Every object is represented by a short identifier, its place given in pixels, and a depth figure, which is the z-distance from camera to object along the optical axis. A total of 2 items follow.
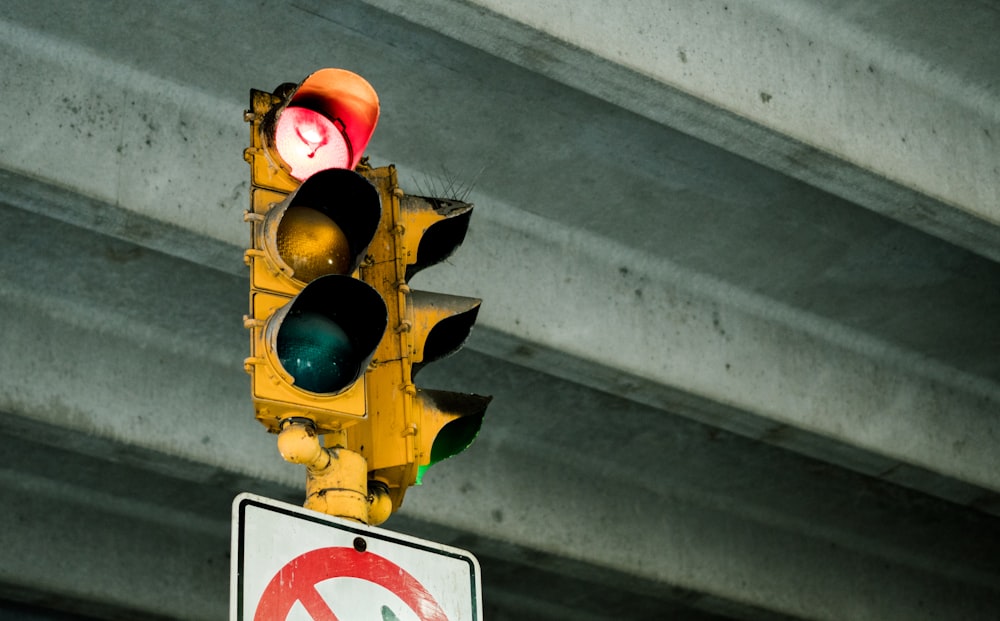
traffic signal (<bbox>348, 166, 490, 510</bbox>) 7.67
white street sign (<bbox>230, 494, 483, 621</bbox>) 6.66
